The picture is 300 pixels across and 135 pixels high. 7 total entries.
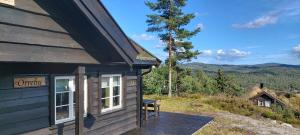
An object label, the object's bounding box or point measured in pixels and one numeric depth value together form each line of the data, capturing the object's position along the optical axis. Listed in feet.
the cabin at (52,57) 8.65
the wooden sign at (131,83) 20.84
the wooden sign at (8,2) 7.98
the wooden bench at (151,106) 25.12
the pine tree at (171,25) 57.22
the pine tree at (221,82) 134.90
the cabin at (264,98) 104.94
